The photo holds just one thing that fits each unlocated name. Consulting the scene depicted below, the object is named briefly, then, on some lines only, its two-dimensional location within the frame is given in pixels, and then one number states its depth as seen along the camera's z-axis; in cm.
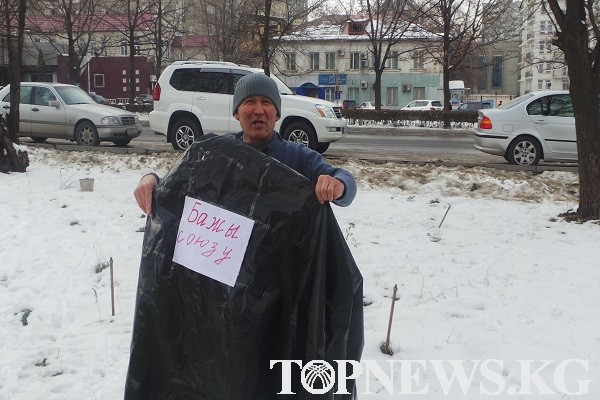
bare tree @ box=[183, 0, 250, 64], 3288
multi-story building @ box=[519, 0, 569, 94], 7857
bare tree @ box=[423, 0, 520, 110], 2852
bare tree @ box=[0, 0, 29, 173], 1304
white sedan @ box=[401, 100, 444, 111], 4594
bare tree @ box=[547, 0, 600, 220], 773
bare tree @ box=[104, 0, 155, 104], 3381
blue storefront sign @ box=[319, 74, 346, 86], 5691
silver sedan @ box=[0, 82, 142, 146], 1466
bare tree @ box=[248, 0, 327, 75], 2920
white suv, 1270
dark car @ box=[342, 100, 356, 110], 4825
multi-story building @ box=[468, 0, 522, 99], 10398
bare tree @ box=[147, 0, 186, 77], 3591
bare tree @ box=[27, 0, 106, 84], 3109
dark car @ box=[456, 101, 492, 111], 4312
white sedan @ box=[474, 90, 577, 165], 1207
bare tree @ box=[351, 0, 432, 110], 3030
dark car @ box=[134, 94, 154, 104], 4650
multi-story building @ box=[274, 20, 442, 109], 5484
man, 246
